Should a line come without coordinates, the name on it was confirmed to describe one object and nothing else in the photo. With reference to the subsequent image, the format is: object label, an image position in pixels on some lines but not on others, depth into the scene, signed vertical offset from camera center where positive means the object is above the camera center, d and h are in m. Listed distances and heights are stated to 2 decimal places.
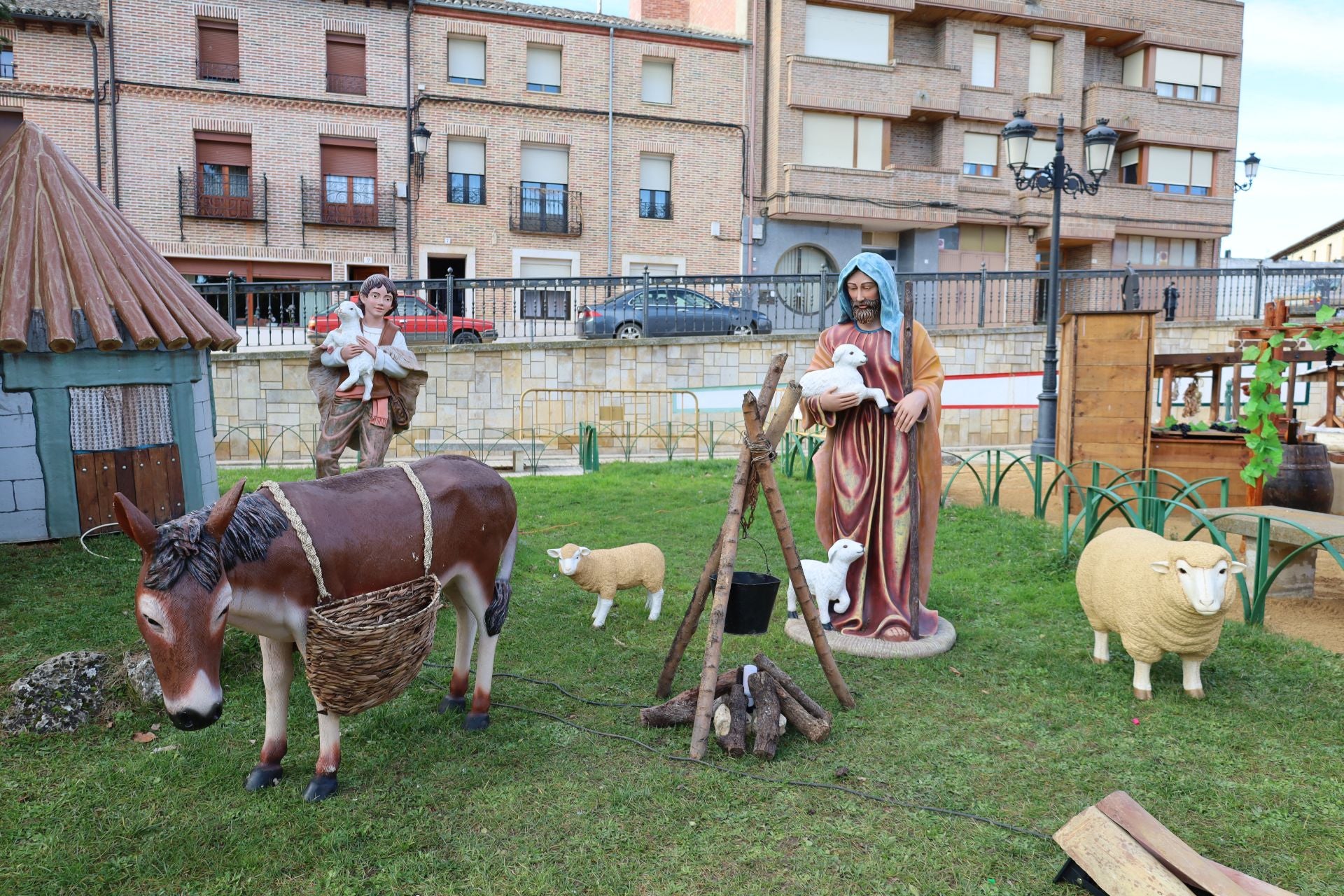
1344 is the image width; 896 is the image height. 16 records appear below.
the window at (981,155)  26.56 +6.40
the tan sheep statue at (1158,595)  4.42 -1.15
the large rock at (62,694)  4.34 -1.69
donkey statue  2.99 -0.80
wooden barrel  8.67 -1.00
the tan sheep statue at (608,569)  6.13 -1.42
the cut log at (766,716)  4.09 -1.64
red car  16.97 +0.68
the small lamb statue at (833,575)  5.57 -1.30
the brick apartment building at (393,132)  21.19 +5.84
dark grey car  17.66 +0.98
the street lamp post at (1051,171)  11.80 +2.72
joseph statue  5.55 -0.58
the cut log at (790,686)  4.39 -1.60
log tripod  4.21 -0.90
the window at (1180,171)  28.03 +6.43
